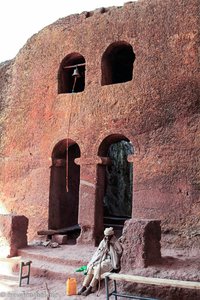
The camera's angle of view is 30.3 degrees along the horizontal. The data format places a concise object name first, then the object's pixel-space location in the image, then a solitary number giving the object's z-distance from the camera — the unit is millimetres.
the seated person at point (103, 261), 7320
